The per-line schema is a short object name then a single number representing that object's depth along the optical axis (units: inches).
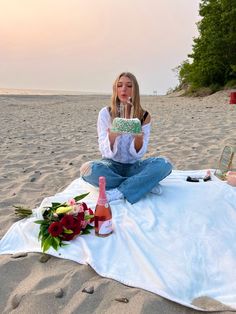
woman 104.6
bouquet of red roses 79.8
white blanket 67.3
